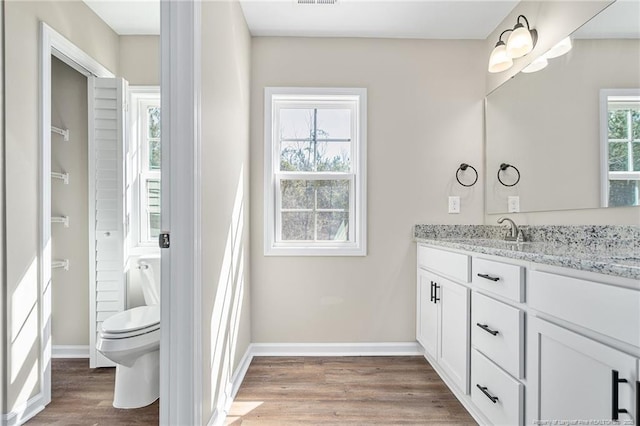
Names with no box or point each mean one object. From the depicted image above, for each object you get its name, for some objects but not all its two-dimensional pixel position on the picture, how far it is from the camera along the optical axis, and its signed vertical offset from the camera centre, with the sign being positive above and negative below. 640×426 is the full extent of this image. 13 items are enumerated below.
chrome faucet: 2.11 -0.13
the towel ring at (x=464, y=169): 2.58 +0.32
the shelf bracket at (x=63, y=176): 2.16 +0.23
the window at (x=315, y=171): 2.63 +0.32
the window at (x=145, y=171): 2.66 +0.32
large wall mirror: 1.49 +0.48
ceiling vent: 2.13 +1.33
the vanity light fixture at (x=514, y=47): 2.07 +1.05
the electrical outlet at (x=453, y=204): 2.59 +0.07
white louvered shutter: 2.32 +0.04
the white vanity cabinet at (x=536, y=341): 0.92 -0.47
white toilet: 1.77 -0.76
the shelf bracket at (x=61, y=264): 2.17 -0.35
